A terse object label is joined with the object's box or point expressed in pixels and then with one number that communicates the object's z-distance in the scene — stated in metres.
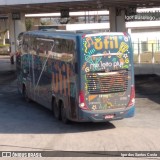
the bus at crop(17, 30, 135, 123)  15.04
